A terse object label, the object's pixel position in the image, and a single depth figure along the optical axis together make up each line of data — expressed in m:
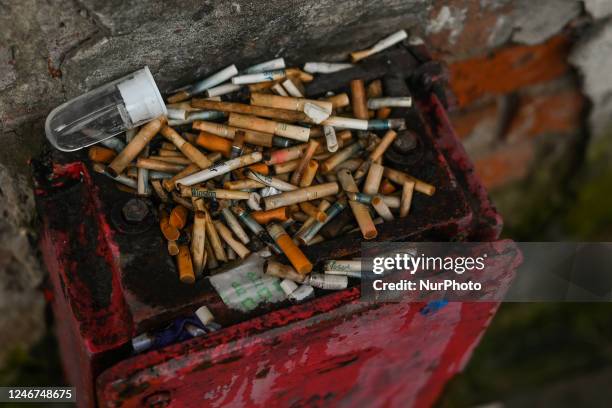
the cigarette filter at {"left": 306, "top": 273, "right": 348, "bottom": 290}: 0.53
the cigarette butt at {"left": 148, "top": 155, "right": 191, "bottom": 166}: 0.56
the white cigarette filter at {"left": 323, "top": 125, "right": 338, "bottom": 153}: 0.56
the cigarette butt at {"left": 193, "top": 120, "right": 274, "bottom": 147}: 0.56
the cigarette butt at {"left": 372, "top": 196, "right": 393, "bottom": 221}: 0.55
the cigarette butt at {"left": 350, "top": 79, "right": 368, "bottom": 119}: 0.58
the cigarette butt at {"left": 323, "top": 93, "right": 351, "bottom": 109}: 0.58
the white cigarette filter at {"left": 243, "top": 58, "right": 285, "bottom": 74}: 0.59
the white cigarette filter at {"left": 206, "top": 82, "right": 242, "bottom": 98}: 0.58
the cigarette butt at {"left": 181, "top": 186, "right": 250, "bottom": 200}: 0.54
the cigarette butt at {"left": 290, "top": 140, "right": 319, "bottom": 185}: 0.56
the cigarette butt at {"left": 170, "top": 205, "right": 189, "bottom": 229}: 0.54
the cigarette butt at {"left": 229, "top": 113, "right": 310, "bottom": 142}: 0.56
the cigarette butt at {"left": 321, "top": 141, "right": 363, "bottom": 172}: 0.57
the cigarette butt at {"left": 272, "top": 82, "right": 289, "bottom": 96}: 0.58
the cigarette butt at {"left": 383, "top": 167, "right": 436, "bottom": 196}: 0.56
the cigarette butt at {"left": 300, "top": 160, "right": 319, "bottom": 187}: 0.56
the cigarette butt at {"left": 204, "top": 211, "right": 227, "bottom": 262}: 0.54
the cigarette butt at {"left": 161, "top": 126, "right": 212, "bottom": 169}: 0.55
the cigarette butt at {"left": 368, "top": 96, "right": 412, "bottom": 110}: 0.59
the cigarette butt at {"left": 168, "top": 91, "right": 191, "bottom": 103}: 0.58
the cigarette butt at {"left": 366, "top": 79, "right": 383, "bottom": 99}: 0.60
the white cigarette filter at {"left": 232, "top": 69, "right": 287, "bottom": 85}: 0.58
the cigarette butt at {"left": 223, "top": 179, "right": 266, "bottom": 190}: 0.55
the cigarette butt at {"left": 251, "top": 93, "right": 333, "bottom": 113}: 0.57
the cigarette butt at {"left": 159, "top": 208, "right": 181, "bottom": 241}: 0.53
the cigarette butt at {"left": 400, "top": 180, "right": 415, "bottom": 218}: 0.56
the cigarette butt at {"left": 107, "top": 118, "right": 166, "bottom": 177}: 0.55
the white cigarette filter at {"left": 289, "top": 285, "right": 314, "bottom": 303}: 0.53
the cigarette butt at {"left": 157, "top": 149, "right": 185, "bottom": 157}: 0.56
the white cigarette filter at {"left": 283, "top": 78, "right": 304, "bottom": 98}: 0.58
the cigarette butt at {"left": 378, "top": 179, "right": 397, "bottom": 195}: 0.57
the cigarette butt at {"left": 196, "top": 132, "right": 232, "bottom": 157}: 0.56
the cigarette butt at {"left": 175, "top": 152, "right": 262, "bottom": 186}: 0.54
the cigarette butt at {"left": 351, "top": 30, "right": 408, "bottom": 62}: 0.62
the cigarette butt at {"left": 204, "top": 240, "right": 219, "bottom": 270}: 0.54
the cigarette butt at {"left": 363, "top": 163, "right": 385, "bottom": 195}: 0.56
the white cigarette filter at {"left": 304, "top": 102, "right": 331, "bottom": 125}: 0.57
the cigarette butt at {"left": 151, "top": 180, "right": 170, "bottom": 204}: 0.55
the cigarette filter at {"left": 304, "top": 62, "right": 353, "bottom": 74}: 0.60
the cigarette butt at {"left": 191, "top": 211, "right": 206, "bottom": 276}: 0.53
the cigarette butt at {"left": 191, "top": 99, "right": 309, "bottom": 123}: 0.57
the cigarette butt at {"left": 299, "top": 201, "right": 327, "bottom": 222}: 0.55
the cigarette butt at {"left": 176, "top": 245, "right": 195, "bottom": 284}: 0.52
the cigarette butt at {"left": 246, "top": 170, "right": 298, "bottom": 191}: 0.55
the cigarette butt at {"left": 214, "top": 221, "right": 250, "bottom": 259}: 0.54
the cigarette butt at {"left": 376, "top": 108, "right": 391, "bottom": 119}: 0.59
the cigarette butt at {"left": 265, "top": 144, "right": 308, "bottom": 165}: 0.56
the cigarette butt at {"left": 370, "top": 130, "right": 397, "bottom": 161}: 0.57
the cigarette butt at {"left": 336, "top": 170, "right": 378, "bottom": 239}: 0.54
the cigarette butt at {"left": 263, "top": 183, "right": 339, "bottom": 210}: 0.55
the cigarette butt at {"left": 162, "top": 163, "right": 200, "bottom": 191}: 0.55
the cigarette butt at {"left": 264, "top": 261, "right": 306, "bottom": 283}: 0.53
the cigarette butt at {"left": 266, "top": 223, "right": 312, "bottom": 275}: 0.52
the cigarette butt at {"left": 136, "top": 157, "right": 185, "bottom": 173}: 0.55
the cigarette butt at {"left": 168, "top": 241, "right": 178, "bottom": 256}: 0.53
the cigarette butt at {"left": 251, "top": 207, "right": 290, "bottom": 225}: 0.55
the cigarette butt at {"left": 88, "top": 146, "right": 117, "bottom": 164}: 0.55
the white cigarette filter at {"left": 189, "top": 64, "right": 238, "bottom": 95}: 0.58
